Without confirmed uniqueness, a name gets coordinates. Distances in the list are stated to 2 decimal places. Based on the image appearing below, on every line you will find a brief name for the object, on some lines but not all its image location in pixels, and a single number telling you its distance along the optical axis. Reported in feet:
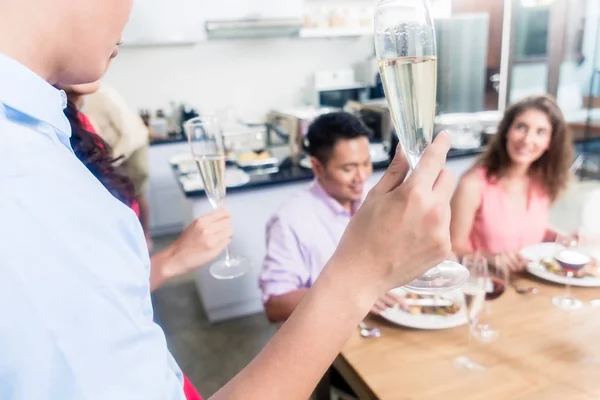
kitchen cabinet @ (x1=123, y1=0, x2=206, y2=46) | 12.97
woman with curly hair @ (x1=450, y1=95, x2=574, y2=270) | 6.15
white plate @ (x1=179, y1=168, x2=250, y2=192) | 8.20
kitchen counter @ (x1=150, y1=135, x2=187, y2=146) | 13.24
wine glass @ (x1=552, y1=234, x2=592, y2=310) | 4.11
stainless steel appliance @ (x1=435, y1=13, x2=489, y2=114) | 15.42
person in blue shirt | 1.15
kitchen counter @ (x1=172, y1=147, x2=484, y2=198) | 8.18
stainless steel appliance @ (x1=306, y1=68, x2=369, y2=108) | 15.78
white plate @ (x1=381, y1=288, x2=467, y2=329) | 3.71
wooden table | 3.05
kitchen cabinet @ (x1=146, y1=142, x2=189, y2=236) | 13.34
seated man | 5.18
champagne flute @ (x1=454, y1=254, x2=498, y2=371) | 3.59
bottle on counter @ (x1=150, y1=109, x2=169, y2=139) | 13.71
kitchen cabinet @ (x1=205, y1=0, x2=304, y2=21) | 13.55
